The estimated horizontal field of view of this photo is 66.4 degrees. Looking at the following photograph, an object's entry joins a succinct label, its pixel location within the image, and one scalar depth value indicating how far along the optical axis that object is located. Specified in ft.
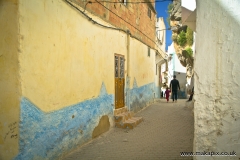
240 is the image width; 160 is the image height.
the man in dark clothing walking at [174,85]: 38.55
